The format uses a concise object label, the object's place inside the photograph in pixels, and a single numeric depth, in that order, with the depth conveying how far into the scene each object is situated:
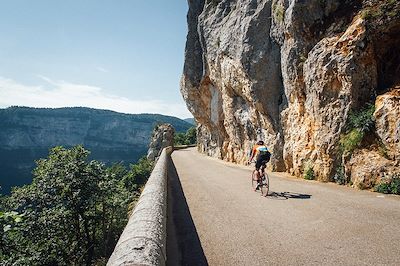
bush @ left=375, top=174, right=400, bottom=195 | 11.07
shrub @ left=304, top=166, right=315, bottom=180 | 16.41
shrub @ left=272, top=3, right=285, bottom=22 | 21.39
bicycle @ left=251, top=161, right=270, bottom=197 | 11.92
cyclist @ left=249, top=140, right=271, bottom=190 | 12.48
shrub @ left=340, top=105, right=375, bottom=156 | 13.23
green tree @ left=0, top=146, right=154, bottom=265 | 15.00
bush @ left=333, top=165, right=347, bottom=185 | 13.84
